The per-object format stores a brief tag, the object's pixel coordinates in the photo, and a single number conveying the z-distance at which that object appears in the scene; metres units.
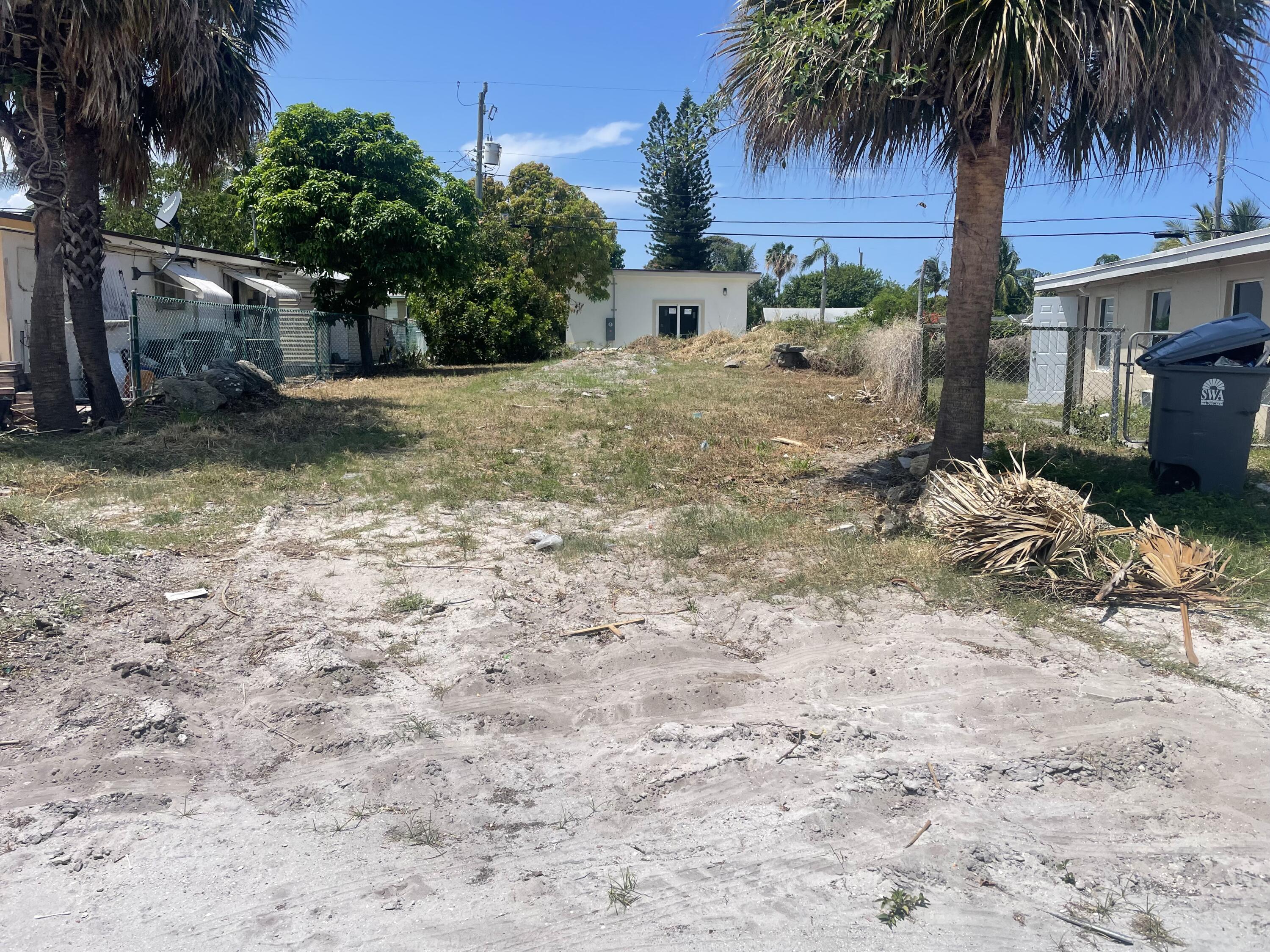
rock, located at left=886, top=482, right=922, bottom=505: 8.05
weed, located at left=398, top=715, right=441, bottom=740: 3.92
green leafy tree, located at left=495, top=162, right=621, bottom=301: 32.97
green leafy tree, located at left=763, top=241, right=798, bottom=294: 71.56
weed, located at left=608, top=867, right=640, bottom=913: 2.84
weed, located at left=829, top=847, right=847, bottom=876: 3.04
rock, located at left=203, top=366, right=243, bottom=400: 13.55
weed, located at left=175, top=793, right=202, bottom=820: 3.32
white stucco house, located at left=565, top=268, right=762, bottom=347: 37.00
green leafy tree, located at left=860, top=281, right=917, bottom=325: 31.77
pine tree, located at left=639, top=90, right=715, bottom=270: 46.28
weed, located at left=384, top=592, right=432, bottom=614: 5.32
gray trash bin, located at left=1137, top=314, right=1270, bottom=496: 7.70
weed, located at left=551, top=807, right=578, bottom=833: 3.29
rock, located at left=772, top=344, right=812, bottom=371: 24.89
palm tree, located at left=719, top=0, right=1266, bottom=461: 6.58
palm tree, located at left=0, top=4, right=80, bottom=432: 10.70
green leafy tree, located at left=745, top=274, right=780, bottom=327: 63.65
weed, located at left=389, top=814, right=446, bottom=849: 3.17
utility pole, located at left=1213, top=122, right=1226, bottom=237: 20.39
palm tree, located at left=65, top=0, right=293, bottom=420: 10.23
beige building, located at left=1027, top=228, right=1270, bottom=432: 11.71
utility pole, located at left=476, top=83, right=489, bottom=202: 31.41
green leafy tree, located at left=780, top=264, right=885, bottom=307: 68.25
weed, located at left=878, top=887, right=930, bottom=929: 2.78
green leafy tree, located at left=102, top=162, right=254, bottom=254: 33.41
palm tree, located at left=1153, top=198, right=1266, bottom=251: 34.66
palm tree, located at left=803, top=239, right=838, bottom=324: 65.00
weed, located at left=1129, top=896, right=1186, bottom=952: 2.67
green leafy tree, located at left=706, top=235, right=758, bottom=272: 67.12
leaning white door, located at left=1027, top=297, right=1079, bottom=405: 17.48
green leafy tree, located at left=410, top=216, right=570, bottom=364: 28.12
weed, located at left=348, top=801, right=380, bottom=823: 3.32
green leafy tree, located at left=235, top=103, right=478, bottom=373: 20.56
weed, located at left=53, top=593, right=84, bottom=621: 4.76
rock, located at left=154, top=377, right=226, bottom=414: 12.43
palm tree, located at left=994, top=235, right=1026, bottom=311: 49.22
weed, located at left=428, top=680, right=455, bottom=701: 4.30
